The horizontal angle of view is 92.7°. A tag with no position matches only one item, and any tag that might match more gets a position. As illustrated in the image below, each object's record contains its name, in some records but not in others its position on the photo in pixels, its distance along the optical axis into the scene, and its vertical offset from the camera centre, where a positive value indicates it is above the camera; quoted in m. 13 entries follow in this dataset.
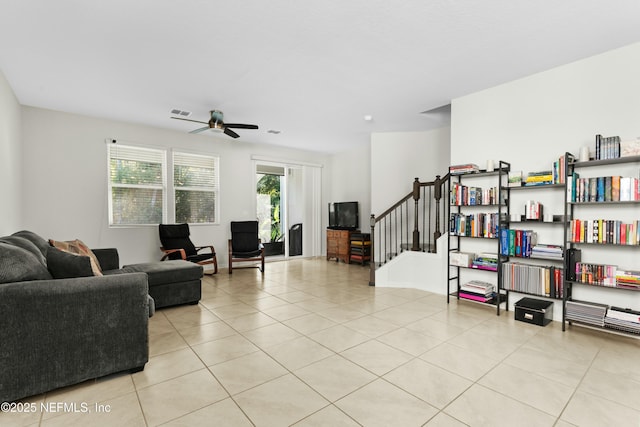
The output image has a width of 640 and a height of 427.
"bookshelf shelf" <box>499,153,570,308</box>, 3.11 -0.40
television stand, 6.76 -0.78
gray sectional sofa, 1.79 -0.71
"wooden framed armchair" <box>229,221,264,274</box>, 5.75 -0.62
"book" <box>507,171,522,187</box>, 3.41 +0.35
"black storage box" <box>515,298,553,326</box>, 3.08 -1.05
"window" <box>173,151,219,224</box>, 5.84 +0.47
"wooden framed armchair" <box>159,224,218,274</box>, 5.05 -0.61
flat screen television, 6.98 -0.14
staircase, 4.59 -0.34
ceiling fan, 4.31 +1.22
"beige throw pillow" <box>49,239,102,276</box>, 3.26 -0.39
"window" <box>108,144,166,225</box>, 5.21 +0.46
